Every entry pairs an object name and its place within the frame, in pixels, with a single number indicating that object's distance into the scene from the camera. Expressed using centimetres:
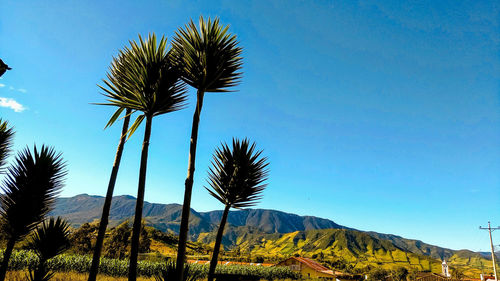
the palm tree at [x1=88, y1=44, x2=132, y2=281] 870
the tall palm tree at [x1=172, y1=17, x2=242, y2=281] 760
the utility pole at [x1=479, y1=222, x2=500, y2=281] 4950
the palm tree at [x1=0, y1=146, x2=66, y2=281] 845
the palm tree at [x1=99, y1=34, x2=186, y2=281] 791
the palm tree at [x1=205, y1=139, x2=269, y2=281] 873
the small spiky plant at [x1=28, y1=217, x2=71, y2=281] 904
